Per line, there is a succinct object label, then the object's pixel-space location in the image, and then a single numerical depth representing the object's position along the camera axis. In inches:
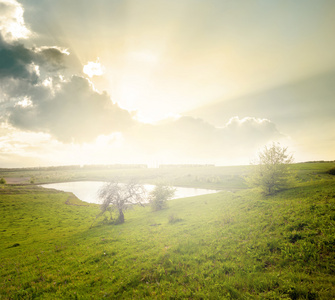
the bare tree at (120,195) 1424.7
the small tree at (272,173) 1277.1
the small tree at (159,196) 2042.3
